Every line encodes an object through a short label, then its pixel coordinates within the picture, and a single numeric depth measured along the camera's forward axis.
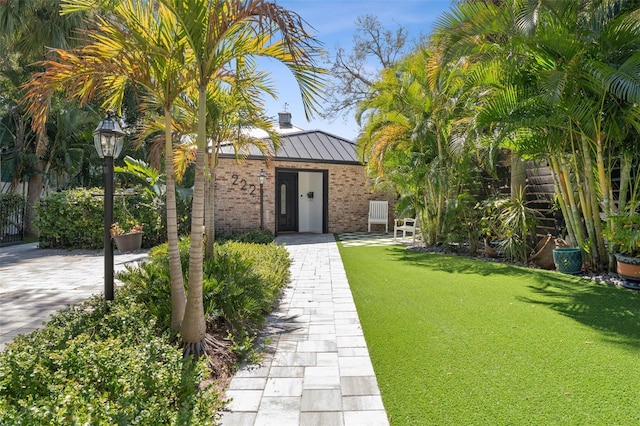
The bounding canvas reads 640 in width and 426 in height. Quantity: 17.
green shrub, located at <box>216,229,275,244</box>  11.45
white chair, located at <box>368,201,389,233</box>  14.95
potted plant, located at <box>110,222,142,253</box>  6.09
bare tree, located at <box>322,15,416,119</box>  19.31
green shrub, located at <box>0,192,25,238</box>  11.82
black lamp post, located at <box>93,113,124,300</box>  4.05
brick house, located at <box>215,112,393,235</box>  13.40
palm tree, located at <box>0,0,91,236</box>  9.65
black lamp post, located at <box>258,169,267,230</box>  12.61
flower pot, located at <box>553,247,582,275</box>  6.72
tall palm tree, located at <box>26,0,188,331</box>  3.26
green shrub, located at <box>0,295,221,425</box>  1.94
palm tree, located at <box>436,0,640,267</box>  5.35
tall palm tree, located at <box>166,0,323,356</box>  2.91
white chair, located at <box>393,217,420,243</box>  11.34
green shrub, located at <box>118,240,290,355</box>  3.99
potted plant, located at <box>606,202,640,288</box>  5.41
